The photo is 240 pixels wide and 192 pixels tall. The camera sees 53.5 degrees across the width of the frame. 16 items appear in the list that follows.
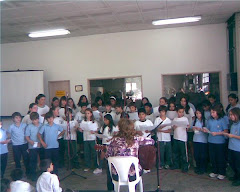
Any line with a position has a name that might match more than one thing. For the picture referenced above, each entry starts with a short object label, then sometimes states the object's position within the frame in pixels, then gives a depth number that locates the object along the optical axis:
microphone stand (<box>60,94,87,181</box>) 4.41
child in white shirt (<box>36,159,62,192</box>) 2.73
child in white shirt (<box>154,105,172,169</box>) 4.53
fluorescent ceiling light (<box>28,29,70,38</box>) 6.44
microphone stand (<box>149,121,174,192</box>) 3.43
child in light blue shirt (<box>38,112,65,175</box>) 4.30
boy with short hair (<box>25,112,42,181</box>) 4.36
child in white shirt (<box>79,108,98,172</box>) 4.59
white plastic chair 2.65
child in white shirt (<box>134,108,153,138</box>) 4.03
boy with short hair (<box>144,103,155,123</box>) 5.07
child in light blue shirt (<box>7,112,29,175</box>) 4.41
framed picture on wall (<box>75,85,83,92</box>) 7.24
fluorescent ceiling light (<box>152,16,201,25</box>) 5.66
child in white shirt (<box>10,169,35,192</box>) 2.76
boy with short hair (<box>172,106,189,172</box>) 4.40
